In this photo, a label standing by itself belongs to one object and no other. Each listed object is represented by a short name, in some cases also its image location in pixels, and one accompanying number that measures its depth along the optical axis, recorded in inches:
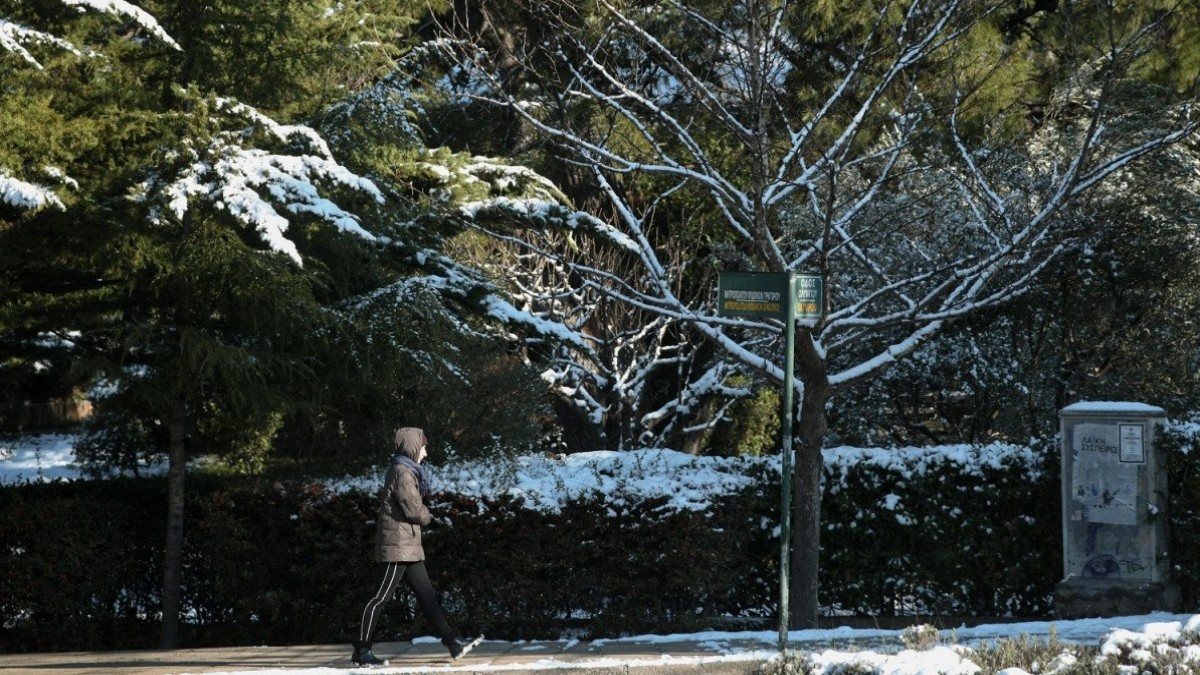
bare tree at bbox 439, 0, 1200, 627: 778.8
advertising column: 791.1
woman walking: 674.2
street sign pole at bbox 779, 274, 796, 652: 635.5
